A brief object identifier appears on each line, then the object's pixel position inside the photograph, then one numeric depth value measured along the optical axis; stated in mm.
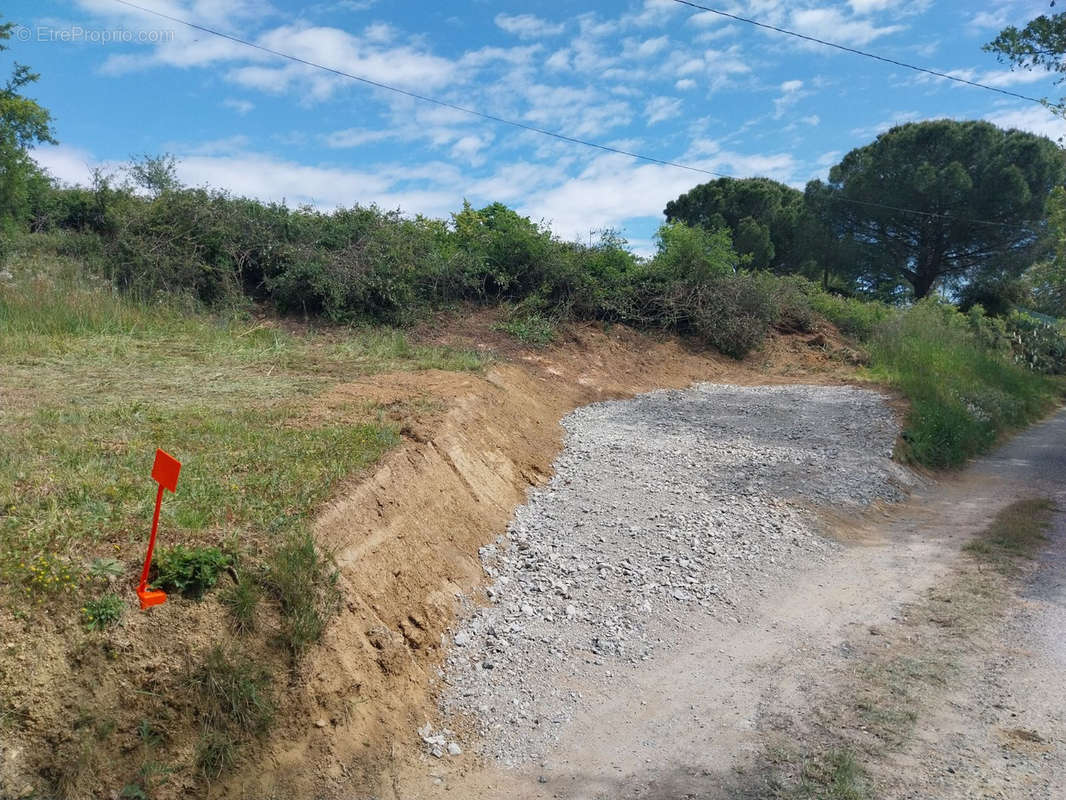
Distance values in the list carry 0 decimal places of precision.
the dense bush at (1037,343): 22938
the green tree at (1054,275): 14284
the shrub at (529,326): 14117
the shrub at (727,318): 16797
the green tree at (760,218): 30703
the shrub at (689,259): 17094
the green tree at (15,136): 12781
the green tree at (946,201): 24688
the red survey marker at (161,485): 3611
